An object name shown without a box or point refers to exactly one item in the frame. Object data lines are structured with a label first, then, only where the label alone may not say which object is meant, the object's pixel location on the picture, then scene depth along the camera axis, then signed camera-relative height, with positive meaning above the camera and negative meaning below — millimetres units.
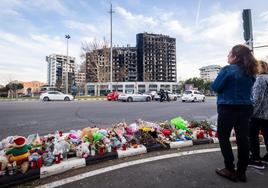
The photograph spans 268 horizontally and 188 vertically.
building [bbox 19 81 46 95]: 127369 +9603
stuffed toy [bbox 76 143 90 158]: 3033 -934
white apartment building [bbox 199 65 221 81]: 138138 +21522
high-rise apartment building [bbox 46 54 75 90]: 130225 +18569
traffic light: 4793 +1988
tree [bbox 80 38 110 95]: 42034 +10334
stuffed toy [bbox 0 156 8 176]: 2420 -919
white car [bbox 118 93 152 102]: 22678 +15
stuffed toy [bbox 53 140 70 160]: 2877 -878
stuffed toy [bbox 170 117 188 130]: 4587 -690
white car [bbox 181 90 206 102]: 24131 +156
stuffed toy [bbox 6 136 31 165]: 2621 -830
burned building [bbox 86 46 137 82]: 88375 +19897
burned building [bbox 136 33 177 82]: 100312 +23447
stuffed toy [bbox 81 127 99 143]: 3564 -737
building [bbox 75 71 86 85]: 106069 +11544
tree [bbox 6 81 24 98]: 42431 +1832
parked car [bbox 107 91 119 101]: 25156 +87
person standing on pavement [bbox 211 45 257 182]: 2336 -64
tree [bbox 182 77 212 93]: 76375 +5830
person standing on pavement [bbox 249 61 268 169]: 2889 -296
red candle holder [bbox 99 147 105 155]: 3195 -977
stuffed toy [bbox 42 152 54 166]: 2699 -958
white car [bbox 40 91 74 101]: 25094 +155
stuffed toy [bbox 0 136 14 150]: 3030 -801
